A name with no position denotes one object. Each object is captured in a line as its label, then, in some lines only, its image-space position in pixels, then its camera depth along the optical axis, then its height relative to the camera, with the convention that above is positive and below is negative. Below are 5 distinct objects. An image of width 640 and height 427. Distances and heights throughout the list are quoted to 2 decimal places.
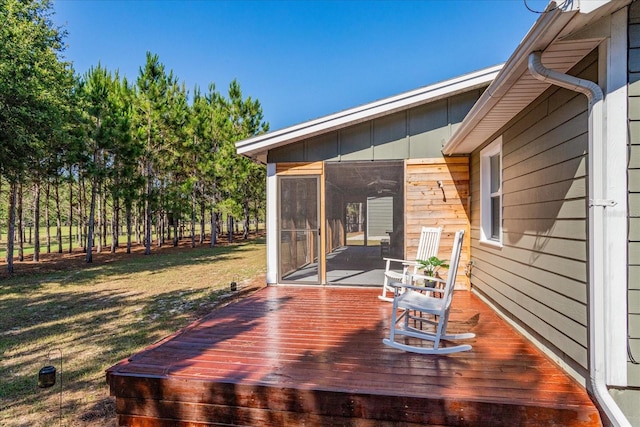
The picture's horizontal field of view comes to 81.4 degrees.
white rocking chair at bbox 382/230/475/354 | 2.99 -0.84
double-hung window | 4.78 +0.18
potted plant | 4.26 -0.62
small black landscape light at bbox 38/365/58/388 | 3.16 -1.41
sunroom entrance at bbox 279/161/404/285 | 6.04 -0.23
